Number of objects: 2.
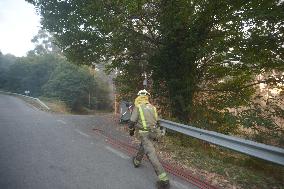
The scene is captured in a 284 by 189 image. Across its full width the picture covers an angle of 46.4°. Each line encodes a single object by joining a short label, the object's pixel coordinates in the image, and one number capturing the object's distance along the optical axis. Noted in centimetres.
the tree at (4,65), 5188
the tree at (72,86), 3803
